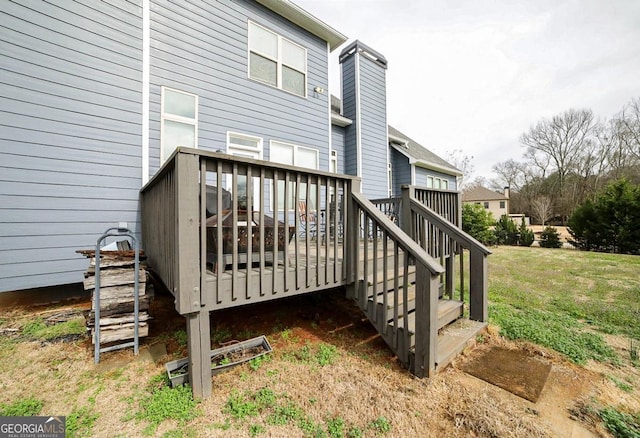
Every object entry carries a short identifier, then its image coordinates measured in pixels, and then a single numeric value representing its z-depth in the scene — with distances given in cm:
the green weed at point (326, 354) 252
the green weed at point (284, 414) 178
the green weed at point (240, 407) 185
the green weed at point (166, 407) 181
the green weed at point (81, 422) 170
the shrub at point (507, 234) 1520
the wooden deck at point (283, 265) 200
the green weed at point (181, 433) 166
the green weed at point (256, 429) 168
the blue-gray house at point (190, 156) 225
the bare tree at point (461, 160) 2648
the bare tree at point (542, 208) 2655
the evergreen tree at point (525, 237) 1461
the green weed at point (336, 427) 167
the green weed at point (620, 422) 166
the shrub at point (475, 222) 1259
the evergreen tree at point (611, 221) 1048
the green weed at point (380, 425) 169
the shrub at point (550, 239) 1350
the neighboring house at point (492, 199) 3353
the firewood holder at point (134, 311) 254
